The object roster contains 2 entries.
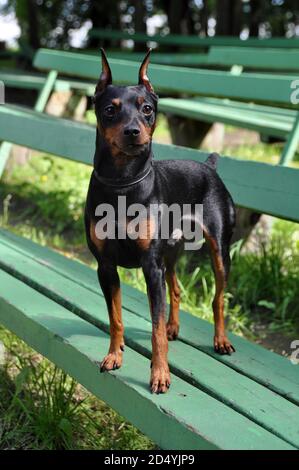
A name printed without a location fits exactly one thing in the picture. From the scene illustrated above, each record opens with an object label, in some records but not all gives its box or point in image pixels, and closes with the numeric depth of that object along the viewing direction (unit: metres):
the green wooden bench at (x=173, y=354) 1.81
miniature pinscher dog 1.85
